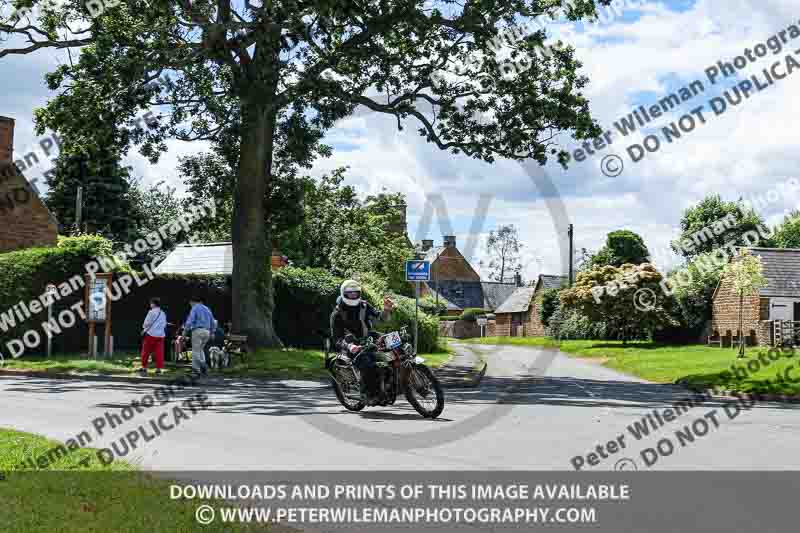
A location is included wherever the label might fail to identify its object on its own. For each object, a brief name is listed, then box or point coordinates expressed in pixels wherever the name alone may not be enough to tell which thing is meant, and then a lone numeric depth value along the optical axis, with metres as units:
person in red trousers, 21.23
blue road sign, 23.66
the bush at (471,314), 91.93
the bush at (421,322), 37.16
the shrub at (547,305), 67.75
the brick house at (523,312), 80.75
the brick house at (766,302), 41.75
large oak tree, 22.56
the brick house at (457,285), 104.11
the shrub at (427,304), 56.05
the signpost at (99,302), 25.03
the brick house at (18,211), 36.06
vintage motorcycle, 12.66
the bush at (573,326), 55.03
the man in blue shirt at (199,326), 20.81
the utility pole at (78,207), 49.31
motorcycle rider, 13.36
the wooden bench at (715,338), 44.72
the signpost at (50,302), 25.83
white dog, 23.52
